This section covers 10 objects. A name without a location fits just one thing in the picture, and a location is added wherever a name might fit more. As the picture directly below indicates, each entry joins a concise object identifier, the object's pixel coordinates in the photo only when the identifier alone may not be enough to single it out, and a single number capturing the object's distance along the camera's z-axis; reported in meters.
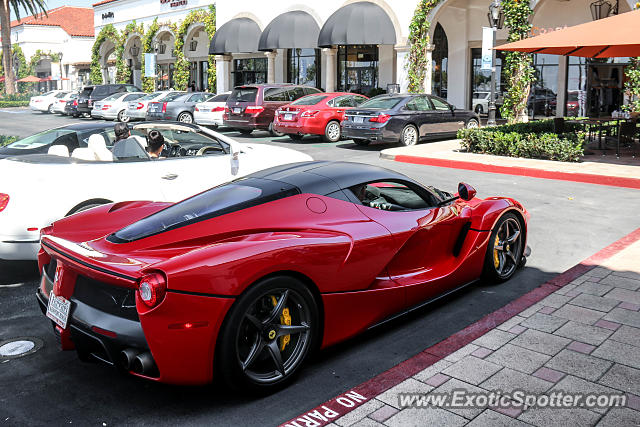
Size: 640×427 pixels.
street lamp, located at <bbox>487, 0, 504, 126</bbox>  18.88
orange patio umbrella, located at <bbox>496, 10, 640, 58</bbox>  11.91
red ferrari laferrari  3.25
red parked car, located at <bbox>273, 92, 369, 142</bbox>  18.36
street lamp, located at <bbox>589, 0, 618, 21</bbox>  22.06
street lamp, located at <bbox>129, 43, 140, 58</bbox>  43.19
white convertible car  5.69
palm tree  48.00
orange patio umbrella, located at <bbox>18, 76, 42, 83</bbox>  63.84
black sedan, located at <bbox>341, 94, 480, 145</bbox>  16.44
